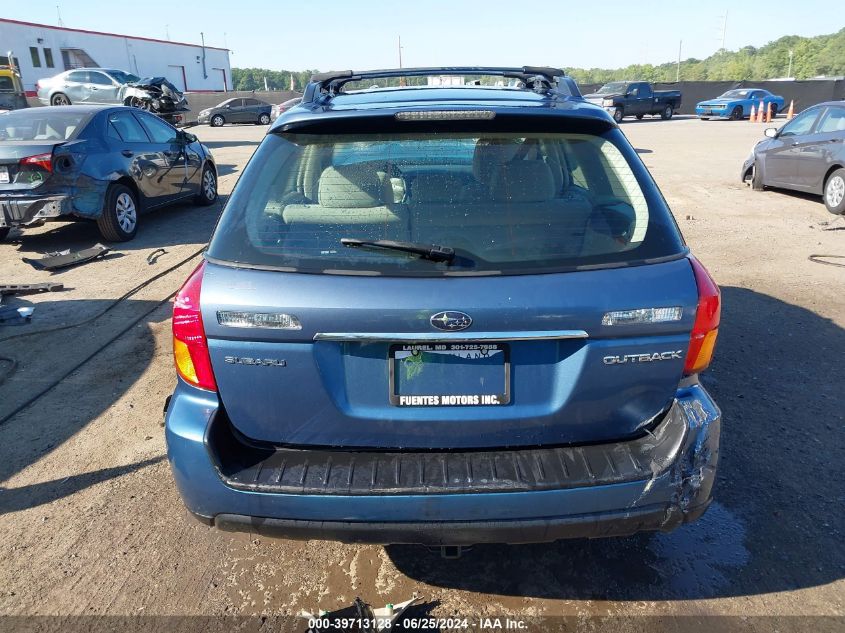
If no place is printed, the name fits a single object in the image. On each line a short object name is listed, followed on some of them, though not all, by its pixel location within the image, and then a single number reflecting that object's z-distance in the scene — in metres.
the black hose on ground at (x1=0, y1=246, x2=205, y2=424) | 4.33
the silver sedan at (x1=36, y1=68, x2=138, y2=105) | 24.36
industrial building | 35.41
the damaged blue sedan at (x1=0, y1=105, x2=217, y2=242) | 7.42
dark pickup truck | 31.97
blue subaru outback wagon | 2.10
